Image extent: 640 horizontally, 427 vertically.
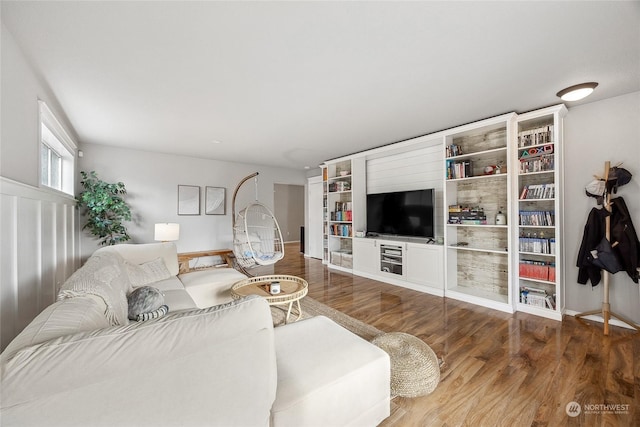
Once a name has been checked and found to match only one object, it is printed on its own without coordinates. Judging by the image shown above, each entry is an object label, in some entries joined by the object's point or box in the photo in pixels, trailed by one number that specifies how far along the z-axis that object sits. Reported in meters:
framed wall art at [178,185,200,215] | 4.97
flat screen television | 3.87
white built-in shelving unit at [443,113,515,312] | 3.25
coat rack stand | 2.51
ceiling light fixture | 2.29
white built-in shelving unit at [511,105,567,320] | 2.76
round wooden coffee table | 2.36
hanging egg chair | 3.97
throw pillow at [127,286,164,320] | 1.84
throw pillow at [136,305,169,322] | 1.81
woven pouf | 1.67
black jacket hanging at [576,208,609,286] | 2.63
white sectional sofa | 0.69
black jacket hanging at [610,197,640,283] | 2.43
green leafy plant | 3.76
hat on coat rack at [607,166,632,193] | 2.48
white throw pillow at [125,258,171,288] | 2.54
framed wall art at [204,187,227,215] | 5.27
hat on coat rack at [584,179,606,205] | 2.56
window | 2.50
